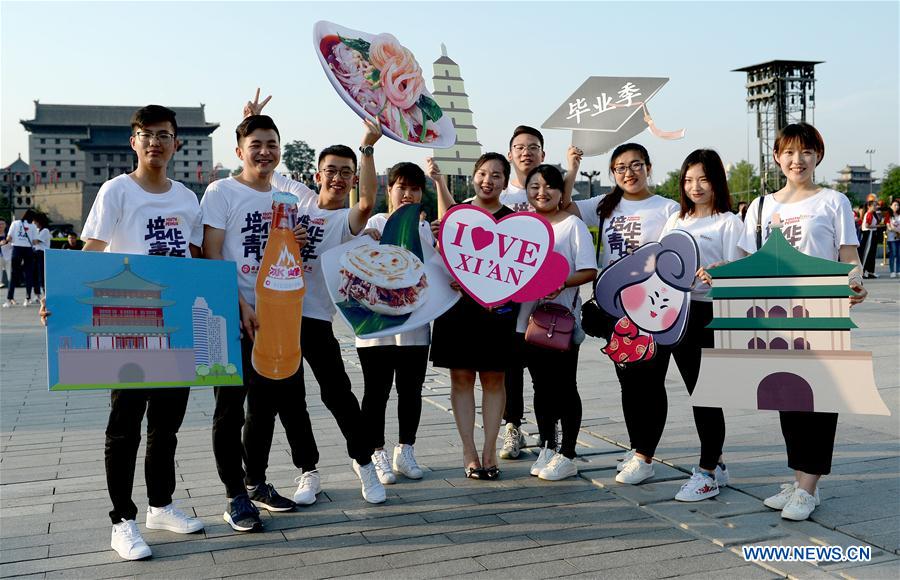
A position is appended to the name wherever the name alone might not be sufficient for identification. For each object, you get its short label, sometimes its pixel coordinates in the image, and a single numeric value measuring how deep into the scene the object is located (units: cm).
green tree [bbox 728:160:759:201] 7975
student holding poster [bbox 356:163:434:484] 447
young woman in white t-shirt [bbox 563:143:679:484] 424
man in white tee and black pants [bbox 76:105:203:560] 342
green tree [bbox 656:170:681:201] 8270
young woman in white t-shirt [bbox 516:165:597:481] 434
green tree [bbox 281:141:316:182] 6171
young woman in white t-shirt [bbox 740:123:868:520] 367
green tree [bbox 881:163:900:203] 7622
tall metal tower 7181
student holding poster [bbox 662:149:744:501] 403
